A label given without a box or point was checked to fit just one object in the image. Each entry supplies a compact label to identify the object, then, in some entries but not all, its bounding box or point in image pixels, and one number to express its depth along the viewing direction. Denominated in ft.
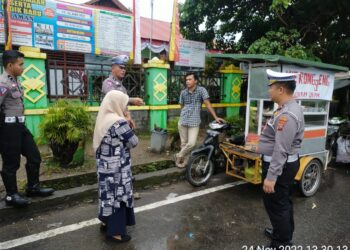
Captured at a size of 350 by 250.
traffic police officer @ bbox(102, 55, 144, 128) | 12.57
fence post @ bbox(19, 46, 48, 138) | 18.32
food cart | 13.50
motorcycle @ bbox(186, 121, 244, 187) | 14.64
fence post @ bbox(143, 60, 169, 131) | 23.90
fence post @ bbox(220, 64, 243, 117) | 28.86
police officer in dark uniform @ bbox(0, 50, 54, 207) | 10.84
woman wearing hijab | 8.89
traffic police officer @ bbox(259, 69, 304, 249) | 8.07
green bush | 14.82
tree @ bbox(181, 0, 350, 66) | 26.11
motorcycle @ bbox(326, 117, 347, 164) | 19.85
